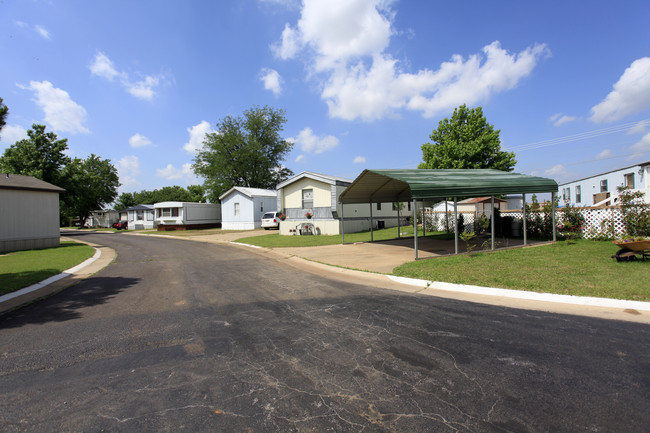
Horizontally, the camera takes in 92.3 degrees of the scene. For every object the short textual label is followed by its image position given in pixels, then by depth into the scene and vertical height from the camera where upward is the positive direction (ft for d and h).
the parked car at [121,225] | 160.83 -0.08
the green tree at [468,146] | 104.37 +24.21
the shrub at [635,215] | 38.96 -0.24
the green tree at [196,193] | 247.50 +24.88
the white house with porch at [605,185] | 61.05 +6.92
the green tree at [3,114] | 23.99 +8.94
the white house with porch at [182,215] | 123.44 +3.36
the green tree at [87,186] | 125.39 +19.17
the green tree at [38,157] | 115.34 +26.89
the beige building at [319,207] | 74.84 +3.39
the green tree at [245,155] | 154.92 +34.02
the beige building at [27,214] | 54.34 +2.47
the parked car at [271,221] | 95.50 +0.18
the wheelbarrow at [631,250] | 27.09 -3.30
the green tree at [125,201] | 238.48 +18.96
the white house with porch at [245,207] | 105.81 +5.40
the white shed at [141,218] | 154.71 +3.32
